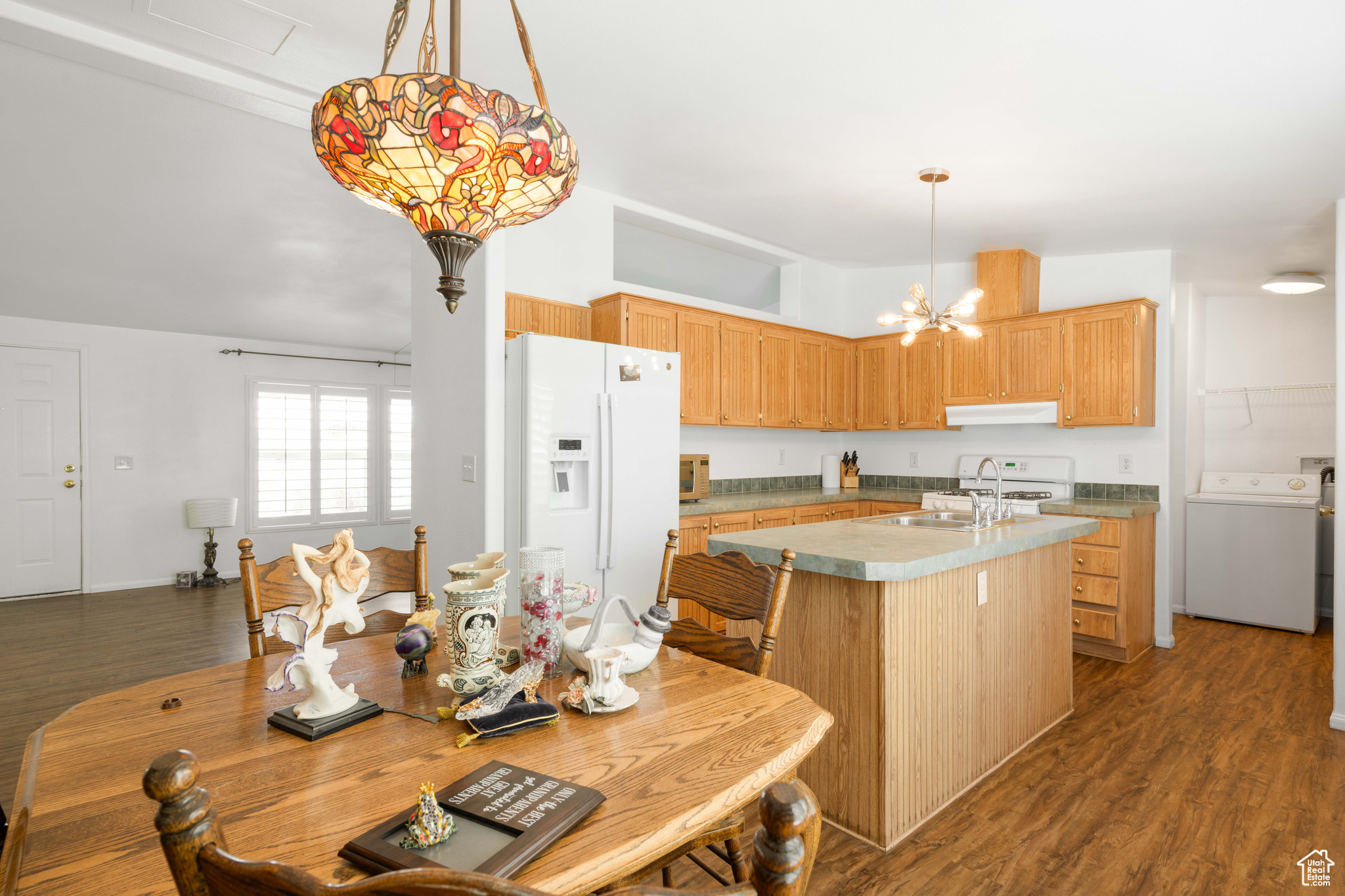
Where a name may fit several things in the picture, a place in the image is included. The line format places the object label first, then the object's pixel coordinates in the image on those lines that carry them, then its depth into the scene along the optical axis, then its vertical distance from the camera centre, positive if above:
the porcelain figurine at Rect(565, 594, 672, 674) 1.34 -0.39
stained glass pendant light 1.07 +0.48
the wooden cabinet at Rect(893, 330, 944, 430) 5.02 +0.44
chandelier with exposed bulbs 3.31 +0.65
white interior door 5.70 -0.24
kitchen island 2.06 -0.69
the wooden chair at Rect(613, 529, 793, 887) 1.51 -0.37
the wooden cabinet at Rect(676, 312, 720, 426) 4.24 +0.49
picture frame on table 0.74 -0.45
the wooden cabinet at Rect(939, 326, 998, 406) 4.77 +0.54
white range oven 4.59 -0.26
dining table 0.77 -0.46
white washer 4.39 -0.70
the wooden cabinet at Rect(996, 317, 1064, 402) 4.48 +0.56
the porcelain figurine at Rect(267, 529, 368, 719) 1.12 -0.30
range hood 4.50 +0.21
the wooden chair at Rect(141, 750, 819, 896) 0.45 -0.29
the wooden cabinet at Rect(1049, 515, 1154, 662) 3.85 -0.82
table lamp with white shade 6.30 -0.69
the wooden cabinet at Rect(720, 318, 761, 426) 4.48 +0.47
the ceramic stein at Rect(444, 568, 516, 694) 1.22 -0.35
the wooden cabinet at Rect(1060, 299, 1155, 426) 4.16 +0.48
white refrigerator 3.12 -0.07
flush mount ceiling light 4.74 +1.12
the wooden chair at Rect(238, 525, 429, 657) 1.62 -0.36
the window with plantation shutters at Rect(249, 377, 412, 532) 7.01 -0.12
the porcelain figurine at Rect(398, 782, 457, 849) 0.77 -0.43
